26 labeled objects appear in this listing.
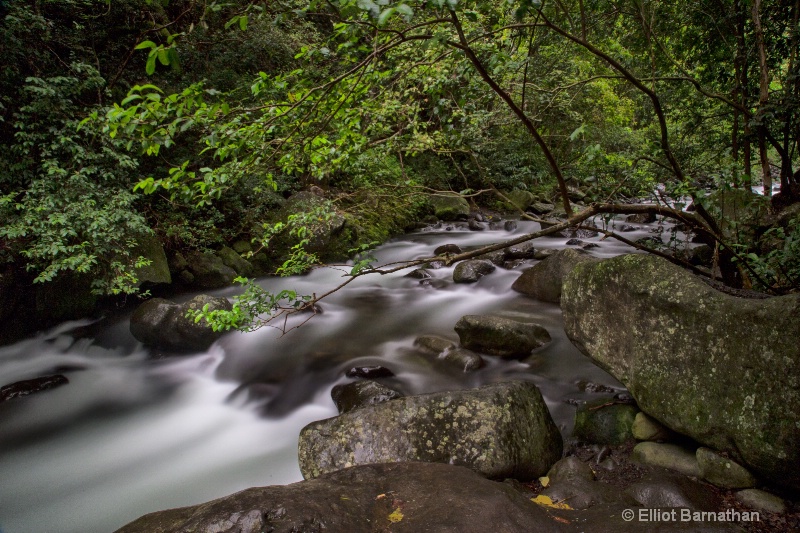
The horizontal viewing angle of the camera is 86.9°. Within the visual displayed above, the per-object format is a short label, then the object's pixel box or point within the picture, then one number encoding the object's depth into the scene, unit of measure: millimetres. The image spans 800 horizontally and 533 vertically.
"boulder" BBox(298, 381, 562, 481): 3434
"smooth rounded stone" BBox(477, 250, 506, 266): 9641
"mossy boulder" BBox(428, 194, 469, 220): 15453
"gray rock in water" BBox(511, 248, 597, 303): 7316
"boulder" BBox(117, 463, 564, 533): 1819
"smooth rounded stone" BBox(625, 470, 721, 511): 2928
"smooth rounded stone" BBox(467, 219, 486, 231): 14102
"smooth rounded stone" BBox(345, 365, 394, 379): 5688
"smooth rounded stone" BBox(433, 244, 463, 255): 10445
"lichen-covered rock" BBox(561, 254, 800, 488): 2786
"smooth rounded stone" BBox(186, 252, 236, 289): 8945
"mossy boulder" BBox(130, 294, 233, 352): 6852
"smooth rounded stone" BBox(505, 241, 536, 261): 9930
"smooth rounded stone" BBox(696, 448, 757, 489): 3014
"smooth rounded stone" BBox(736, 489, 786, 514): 2795
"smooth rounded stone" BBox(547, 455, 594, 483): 3449
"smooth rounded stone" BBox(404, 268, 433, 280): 9250
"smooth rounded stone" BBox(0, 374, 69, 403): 5734
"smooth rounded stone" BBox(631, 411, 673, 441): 3672
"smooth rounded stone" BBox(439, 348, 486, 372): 5570
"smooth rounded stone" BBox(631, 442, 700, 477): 3312
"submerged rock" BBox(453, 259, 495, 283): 8797
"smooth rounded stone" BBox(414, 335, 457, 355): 6135
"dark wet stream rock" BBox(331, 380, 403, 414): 4934
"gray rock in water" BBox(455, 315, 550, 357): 5672
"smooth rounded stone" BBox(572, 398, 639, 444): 3961
